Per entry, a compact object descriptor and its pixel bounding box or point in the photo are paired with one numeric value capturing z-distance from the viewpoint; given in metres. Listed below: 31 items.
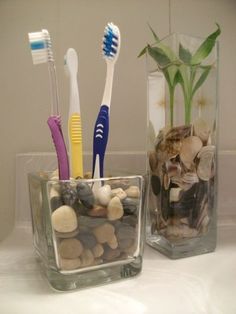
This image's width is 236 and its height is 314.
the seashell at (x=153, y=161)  0.48
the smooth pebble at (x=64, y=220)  0.36
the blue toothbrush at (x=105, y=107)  0.40
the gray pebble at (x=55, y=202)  0.36
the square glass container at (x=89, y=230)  0.36
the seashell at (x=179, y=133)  0.45
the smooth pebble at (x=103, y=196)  0.37
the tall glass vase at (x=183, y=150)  0.45
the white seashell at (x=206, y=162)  0.45
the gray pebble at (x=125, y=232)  0.39
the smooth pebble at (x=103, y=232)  0.37
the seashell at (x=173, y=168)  0.45
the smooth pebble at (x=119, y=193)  0.38
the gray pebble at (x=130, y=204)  0.39
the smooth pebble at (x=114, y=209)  0.37
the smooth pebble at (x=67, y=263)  0.36
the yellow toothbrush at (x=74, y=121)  0.40
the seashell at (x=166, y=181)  0.45
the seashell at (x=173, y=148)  0.44
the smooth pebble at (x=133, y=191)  0.39
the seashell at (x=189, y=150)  0.44
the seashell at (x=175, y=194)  0.45
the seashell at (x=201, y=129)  0.46
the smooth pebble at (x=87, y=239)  0.36
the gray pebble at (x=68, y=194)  0.36
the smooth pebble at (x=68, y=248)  0.36
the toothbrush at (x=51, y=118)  0.39
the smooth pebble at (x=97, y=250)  0.37
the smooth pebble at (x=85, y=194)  0.36
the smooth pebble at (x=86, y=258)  0.37
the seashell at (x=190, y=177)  0.45
